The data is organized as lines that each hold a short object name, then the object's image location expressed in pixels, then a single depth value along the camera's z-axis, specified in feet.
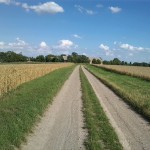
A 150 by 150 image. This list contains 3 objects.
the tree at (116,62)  360.97
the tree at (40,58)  324.18
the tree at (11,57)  240.25
